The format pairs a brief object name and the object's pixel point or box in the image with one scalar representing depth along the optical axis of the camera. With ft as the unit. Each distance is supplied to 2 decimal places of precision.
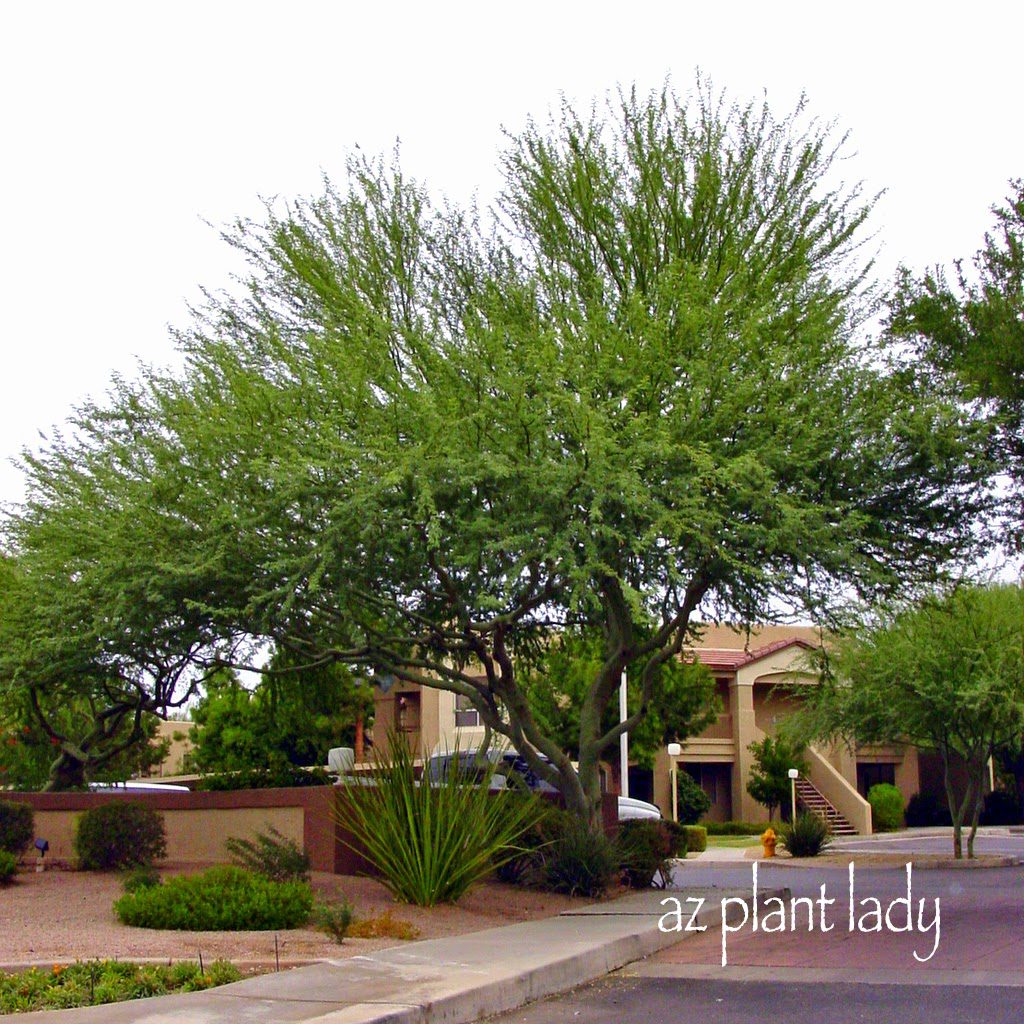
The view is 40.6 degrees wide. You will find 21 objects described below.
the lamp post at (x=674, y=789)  147.33
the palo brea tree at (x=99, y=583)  52.13
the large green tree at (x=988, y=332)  56.18
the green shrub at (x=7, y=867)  57.11
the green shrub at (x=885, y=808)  166.30
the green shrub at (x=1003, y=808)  185.68
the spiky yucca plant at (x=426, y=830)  50.37
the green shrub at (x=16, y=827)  63.05
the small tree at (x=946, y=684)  91.09
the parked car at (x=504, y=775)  55.94
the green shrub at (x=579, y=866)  56.18
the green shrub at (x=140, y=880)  49.24
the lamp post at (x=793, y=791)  135.44
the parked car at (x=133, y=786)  112.70
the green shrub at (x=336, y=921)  41.19
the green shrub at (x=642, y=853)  60.34
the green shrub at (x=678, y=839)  65.87
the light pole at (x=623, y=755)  123.85
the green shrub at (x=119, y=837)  62.28
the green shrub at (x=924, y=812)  181.88
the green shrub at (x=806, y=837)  101.45
